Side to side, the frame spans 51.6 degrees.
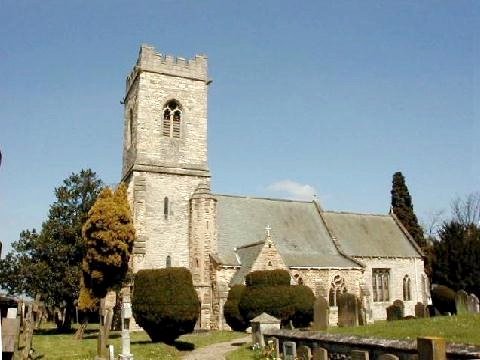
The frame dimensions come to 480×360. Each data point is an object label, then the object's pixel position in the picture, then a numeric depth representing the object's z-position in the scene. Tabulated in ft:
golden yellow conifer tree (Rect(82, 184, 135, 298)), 90.48
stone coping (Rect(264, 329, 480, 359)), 31.22
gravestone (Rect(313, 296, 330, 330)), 63.10
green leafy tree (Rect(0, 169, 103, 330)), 94.02
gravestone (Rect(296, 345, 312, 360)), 46.55
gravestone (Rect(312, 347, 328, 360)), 42.34
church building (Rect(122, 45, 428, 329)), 98.84
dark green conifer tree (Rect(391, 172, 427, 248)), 151.33
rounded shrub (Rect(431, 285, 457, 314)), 94.12
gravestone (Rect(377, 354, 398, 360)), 30.05
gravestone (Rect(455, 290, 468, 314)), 76.17
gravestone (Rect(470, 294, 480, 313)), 76.27
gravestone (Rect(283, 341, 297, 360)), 49.07
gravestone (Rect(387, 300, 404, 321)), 84.20
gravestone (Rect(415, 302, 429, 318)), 81.46
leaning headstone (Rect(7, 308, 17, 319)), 52.81
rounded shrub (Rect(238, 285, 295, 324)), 82.94
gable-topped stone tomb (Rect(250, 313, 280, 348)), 62.18
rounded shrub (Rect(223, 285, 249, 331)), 88.07
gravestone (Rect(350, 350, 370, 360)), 34.55
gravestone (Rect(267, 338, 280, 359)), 54.52
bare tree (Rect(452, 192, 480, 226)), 196.01
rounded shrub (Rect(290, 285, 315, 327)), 85.35
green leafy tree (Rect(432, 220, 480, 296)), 118.01
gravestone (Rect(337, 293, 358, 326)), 66.33
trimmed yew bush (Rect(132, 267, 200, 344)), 67.46
